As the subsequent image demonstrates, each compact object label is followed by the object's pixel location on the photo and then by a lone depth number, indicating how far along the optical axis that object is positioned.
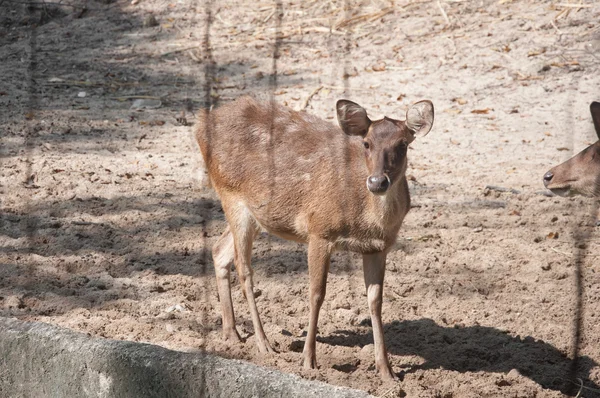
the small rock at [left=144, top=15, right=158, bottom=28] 25.56
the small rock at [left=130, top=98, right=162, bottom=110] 19.94
